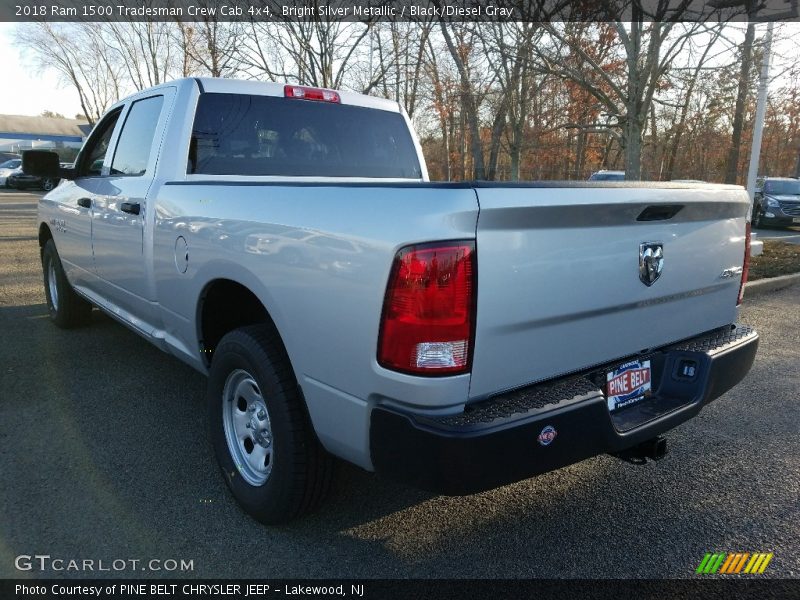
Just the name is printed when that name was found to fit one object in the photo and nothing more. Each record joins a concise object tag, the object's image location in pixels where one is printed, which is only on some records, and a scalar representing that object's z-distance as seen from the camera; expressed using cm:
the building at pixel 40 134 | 4878
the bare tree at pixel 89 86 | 2798
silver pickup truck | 186
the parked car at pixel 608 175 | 1684
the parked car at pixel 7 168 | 2917
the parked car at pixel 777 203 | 1789
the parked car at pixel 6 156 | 4134
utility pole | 1185
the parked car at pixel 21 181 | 2800
